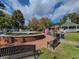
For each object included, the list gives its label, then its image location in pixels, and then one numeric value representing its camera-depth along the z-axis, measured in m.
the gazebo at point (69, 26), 20.57
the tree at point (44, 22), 27.47
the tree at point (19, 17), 24.21
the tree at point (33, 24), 27.42
